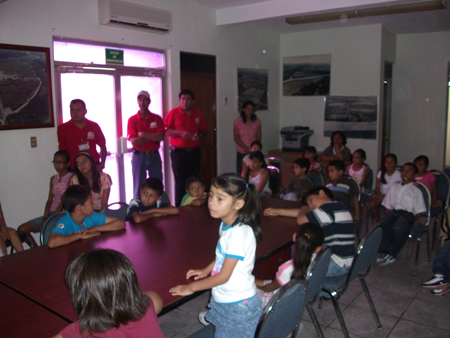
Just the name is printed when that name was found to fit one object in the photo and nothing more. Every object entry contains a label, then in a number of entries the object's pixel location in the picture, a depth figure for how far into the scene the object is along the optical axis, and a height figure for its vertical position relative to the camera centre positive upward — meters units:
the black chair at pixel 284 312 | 1.65 -0.80
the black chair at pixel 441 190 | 4.42 -0.82
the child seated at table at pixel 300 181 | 4.50 -0.69
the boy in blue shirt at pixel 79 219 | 2.56 -0.63
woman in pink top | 6.47 -0.18
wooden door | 6.09 +0.14
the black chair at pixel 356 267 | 2.54 -0.93
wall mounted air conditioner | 4.53 +1.17
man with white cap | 5.09 -0.25
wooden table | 1.87 -0.74
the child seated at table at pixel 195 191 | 3.55 -0.62
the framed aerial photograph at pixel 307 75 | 7.70 +0.79
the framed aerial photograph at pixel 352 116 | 7.34 +0.02
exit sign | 4.82 +0.73
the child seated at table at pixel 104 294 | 1.24 -0.52
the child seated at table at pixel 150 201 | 3.15 -0.64
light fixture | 5.59 +1.52
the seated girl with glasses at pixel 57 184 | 3.78 -0.60
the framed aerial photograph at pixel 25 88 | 3.78 +0.30
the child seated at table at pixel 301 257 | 2.41 -0.81
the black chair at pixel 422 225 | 3.79 -1.01
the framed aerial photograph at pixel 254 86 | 6.95 +0.54
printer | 7.60 -0.36
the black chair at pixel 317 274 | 2.12 -0.80
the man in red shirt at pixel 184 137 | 5.52 -0.25
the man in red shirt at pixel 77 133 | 4.27 -0.14
